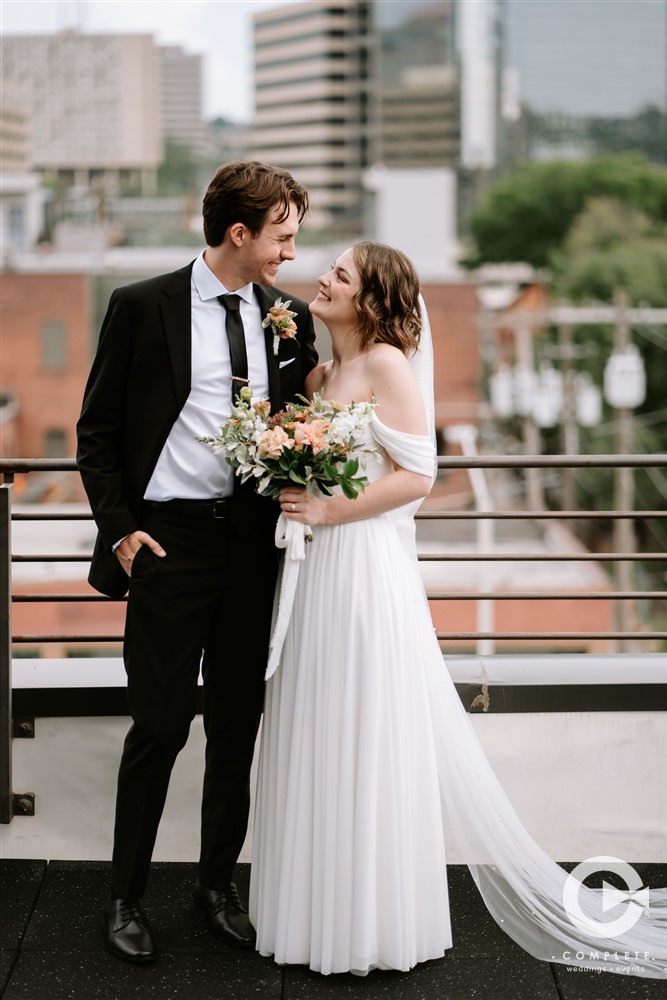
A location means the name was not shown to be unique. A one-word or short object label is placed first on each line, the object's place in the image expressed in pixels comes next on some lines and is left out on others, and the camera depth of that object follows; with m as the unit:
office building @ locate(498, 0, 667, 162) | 120.25
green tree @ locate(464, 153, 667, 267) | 66.62
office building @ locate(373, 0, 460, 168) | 138.25
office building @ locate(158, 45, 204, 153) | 121.50
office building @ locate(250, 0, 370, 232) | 141.88
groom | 2.92
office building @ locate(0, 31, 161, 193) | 110.00
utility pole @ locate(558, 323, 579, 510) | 31.02
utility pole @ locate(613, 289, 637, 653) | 19.55
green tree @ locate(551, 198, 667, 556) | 39.47
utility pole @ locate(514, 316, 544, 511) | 34.56
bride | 2.95
